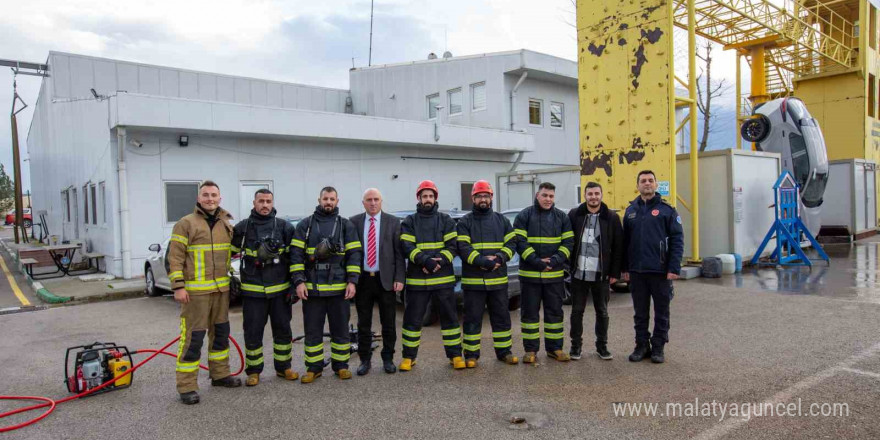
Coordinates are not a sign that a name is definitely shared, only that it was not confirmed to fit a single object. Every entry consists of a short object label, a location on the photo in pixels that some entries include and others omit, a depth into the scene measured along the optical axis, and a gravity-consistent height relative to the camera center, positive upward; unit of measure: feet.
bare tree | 101.35 +17.47
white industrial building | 41.04 +6.10
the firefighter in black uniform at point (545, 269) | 18.74 -2.16
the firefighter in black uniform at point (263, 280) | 17.29 -2.19
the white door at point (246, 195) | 45.42 +1.22
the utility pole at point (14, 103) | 72.43 +15.26
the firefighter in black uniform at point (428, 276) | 18.42 -2.32
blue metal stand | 38.27 -1.98
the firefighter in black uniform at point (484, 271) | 18.54 -2.20
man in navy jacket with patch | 18.37 -1.94
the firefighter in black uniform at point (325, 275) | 17.54 -2.08
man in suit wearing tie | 18.39 -2.22
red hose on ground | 14.33 -5.33
